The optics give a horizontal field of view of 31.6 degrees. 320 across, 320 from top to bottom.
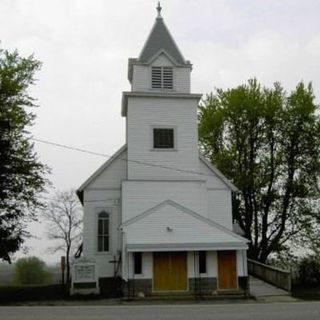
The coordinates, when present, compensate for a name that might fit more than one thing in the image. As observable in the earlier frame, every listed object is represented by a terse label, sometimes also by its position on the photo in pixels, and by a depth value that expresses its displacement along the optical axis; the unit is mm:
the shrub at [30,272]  55791
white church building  27031
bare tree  47438
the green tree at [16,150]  30219
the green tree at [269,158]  40625
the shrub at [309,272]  32531
